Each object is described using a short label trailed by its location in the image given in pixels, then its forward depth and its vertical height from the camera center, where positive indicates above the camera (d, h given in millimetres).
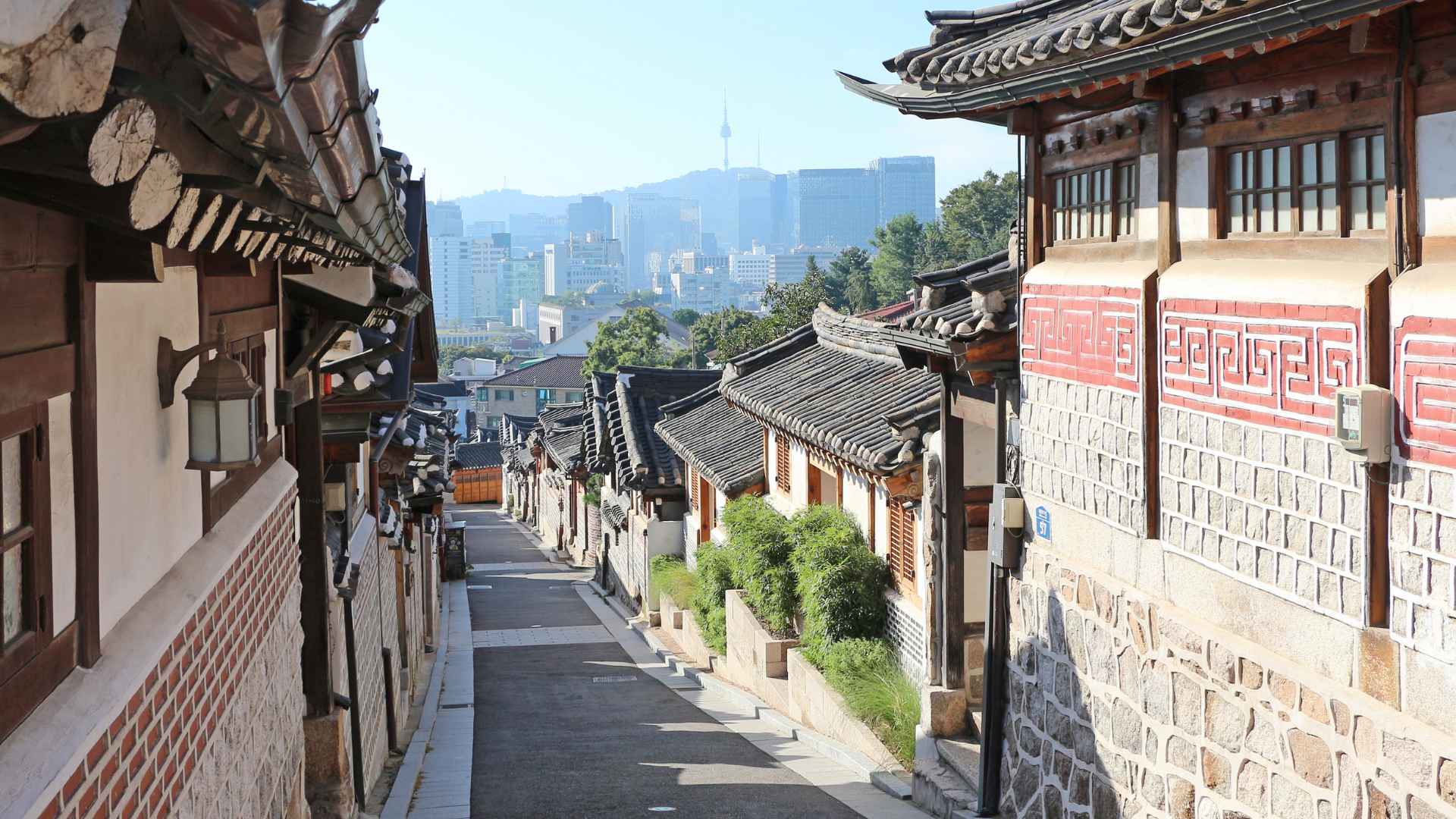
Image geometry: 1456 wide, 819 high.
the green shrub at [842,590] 16016 -2614
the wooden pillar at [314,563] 10180 -1412
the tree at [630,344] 72812 +2130
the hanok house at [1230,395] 5652 -122
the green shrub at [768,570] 18406 -2735
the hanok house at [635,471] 30812 -2262
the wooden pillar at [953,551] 12859 -1748
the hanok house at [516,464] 64812 -4190
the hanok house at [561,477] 46812 -3800
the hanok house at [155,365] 2186 +76
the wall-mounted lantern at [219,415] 5262 -114
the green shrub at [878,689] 13758 -3486
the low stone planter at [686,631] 23266 -4840
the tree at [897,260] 75875 +6886
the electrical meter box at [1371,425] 5770 -241
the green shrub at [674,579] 26484 -4258
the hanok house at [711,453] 23200 -1418
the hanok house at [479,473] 77562 -5412
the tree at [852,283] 73625 +5454
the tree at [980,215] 69812 +8676
